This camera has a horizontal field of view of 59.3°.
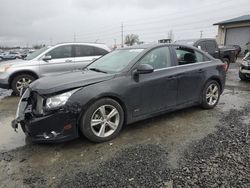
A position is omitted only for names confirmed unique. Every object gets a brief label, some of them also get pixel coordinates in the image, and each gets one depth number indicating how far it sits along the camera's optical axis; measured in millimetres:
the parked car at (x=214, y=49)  10344
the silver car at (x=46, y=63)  6754
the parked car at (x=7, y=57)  23570
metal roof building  25008
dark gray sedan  3064
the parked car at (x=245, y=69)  8711
